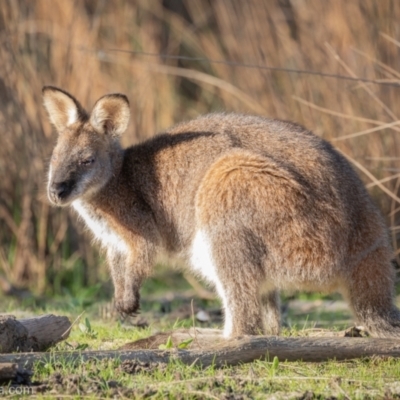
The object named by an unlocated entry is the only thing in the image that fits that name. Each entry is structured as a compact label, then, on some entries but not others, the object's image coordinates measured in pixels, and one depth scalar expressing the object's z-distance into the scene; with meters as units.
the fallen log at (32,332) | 9.52
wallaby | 10.17
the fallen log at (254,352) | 8.81
